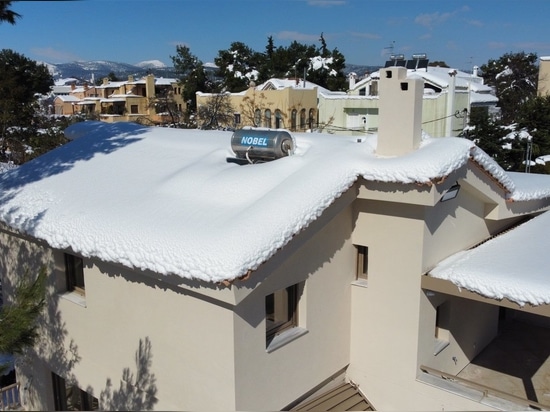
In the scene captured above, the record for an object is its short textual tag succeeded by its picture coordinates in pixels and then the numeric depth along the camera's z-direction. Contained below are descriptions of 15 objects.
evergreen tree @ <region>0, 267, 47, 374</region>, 6.33
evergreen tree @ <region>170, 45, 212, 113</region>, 60.94
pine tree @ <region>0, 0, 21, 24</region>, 8.02
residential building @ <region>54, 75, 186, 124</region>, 52.72
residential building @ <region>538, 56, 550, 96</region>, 49.94
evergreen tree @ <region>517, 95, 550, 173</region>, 33.29
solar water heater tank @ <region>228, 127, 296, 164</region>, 9.76
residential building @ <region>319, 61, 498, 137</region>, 34.94
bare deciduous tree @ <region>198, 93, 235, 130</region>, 41.88
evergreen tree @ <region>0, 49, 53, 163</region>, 30.30
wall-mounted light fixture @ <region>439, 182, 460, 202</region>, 8.74
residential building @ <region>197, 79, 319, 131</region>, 37.97
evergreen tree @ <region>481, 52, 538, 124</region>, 65.14
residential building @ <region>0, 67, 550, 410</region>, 7.62
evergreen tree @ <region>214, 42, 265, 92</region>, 62.90
